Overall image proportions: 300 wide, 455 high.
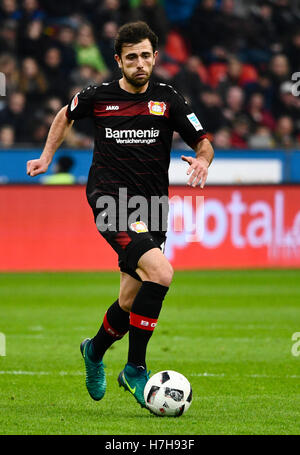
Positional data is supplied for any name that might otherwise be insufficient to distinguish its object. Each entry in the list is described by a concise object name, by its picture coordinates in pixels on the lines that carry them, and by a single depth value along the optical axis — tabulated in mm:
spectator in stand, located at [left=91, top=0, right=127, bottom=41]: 20062
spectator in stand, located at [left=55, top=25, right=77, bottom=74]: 19078
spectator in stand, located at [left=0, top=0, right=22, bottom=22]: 19406
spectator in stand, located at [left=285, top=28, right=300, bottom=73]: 21203
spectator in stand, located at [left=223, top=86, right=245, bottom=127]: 19953
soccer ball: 6039
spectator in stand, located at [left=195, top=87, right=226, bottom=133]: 19344
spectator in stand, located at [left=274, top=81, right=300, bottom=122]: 20359
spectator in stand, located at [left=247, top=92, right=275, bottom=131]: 20156
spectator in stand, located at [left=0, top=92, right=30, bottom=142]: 17797
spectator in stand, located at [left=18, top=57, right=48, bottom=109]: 18391
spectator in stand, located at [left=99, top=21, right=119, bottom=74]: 19572
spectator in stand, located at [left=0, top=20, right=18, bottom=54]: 18984
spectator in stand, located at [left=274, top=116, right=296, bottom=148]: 19641
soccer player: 6465
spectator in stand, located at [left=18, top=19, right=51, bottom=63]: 18922
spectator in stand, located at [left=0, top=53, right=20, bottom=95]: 18062
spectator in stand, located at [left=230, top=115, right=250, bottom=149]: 19578
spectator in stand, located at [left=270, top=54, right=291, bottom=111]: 20609
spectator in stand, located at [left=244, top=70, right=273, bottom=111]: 20672
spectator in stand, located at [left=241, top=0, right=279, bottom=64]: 21719
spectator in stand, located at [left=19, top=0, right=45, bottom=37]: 18906
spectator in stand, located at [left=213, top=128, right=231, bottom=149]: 18797
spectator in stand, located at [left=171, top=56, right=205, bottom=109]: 19406
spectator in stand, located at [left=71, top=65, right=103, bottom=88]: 18734
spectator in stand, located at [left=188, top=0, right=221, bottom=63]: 21078
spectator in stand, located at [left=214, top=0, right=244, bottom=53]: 21266
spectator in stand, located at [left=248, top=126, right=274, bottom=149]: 18797
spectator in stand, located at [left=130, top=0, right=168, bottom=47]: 20000
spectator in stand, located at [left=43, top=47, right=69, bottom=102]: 18594
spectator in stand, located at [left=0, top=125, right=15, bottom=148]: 17328
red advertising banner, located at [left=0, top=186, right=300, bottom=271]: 15938
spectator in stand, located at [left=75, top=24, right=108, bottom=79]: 19172
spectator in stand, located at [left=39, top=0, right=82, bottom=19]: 19875
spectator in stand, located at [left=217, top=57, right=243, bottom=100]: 20531
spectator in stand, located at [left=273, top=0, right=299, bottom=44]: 21859
